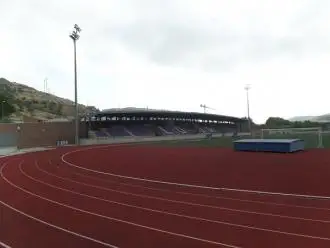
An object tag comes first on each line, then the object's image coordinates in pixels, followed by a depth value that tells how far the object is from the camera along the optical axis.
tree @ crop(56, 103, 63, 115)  115.16
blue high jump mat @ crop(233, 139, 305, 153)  31.34
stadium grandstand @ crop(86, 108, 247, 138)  70.38
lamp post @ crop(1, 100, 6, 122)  87.39
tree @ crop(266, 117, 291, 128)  124.62
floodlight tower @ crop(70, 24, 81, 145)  46.16
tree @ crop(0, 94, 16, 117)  90.97
